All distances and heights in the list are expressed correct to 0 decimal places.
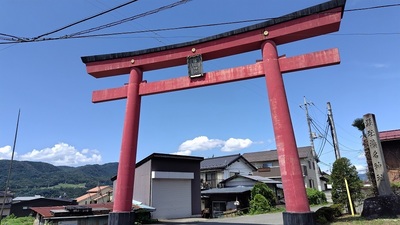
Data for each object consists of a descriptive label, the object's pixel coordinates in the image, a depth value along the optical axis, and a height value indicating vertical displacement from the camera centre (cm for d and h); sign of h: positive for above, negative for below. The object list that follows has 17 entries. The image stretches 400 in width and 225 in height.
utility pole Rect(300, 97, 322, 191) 3187 +744
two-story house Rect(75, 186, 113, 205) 4866 +93
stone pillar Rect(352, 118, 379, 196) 1426 +232
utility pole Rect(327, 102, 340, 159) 1997 +487
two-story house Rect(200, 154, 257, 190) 3278 +364
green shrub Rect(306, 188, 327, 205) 3119 -14
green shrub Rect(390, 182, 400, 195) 1418 +31
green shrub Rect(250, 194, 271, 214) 2335 -64
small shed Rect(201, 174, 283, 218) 2537 -4
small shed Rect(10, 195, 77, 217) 3859 +8
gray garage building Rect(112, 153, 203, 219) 1961 +115
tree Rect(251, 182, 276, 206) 2502 +49
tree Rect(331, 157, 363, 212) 1380 +67
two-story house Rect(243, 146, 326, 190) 3925 +503
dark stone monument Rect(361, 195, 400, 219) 969 -48
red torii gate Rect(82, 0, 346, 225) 902 +508
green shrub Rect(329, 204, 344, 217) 1232 -67
